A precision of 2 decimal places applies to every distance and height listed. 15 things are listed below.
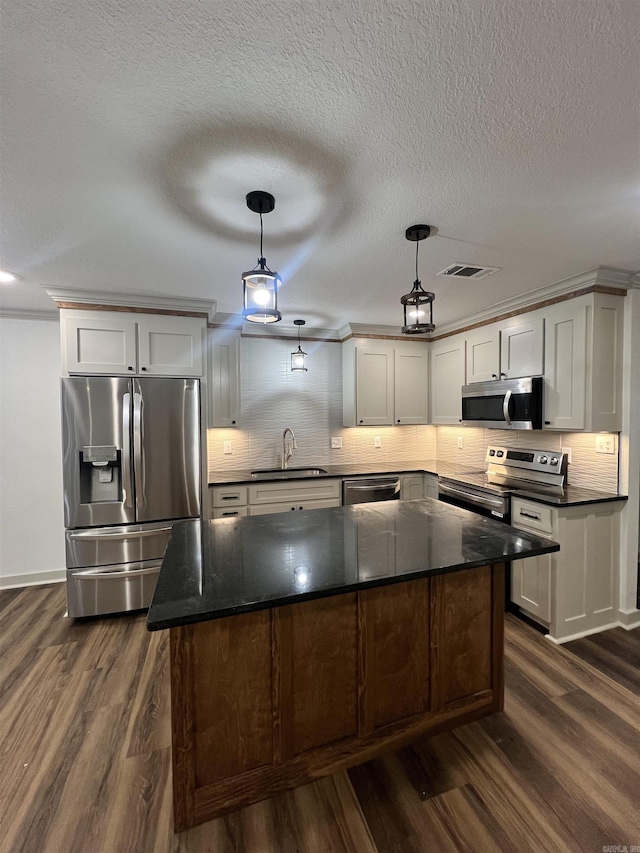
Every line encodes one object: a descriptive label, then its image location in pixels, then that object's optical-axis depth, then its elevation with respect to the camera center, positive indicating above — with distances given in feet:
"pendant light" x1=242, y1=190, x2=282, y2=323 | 4.85 +1.68
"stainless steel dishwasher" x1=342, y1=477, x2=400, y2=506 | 11.90 -2.47
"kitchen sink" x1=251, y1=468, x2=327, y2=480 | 12.27 -2.01
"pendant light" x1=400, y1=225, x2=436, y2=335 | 5.62 +1.65
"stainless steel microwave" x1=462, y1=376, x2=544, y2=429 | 9.30 +0.25
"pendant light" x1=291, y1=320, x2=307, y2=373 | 11.78 +1.71
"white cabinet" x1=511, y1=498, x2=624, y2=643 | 8.11 -3.56
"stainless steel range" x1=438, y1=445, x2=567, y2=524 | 9.33 -1.90
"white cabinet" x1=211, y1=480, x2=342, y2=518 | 10.85 -2.49
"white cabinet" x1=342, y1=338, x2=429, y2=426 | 12.88 +1.10
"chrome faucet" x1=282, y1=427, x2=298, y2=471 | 13.28 -1.18
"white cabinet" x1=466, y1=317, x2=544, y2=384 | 9.44 +1.73
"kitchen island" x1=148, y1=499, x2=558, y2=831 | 4.30 -3.07
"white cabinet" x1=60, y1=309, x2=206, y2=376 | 9.18 +1.85
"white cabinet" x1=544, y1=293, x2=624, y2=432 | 8.20 +1.11
